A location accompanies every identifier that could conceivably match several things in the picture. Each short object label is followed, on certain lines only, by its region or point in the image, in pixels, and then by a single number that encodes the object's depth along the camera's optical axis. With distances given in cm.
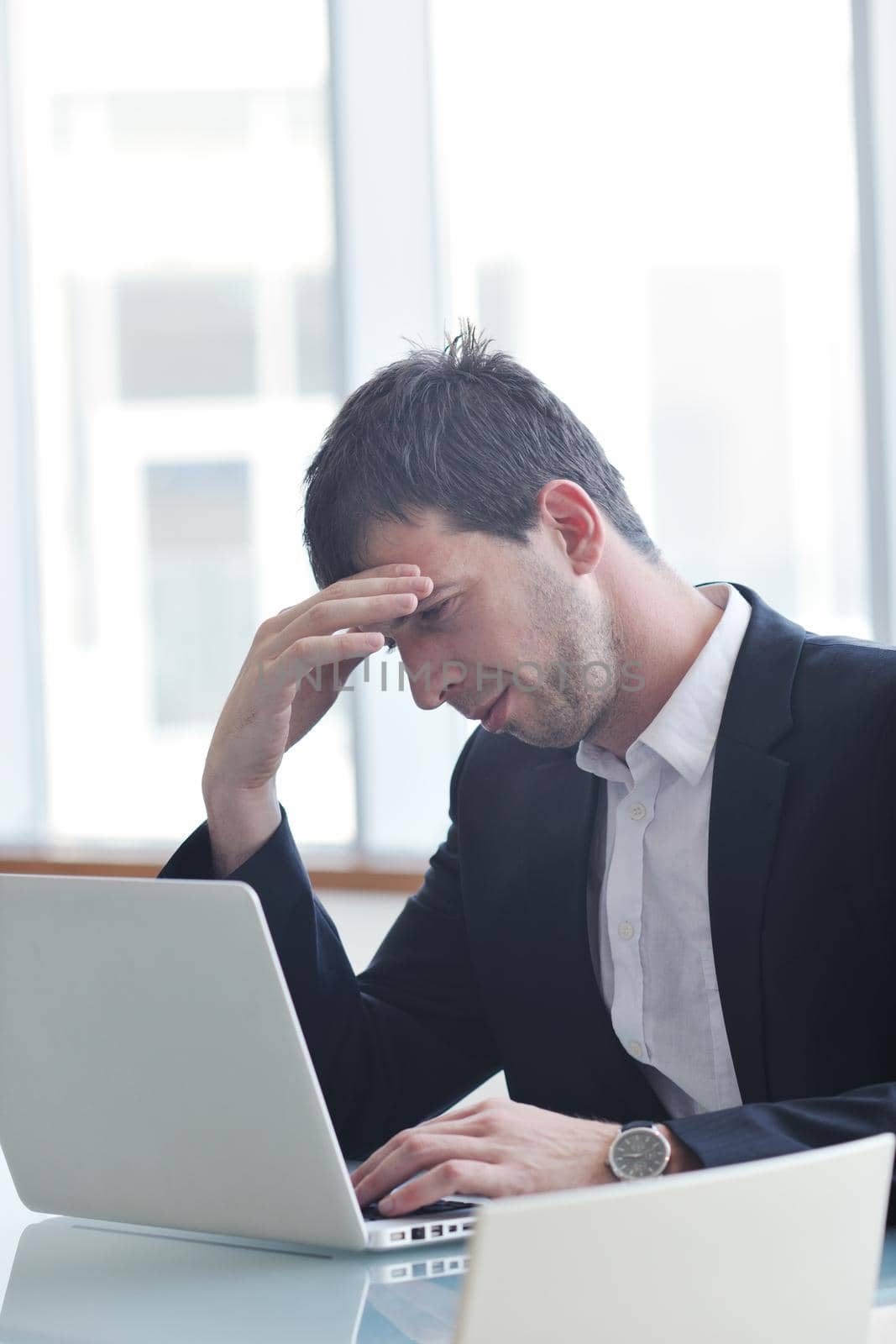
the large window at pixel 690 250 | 425
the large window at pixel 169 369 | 487
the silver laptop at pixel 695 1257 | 238
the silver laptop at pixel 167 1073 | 293
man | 319
